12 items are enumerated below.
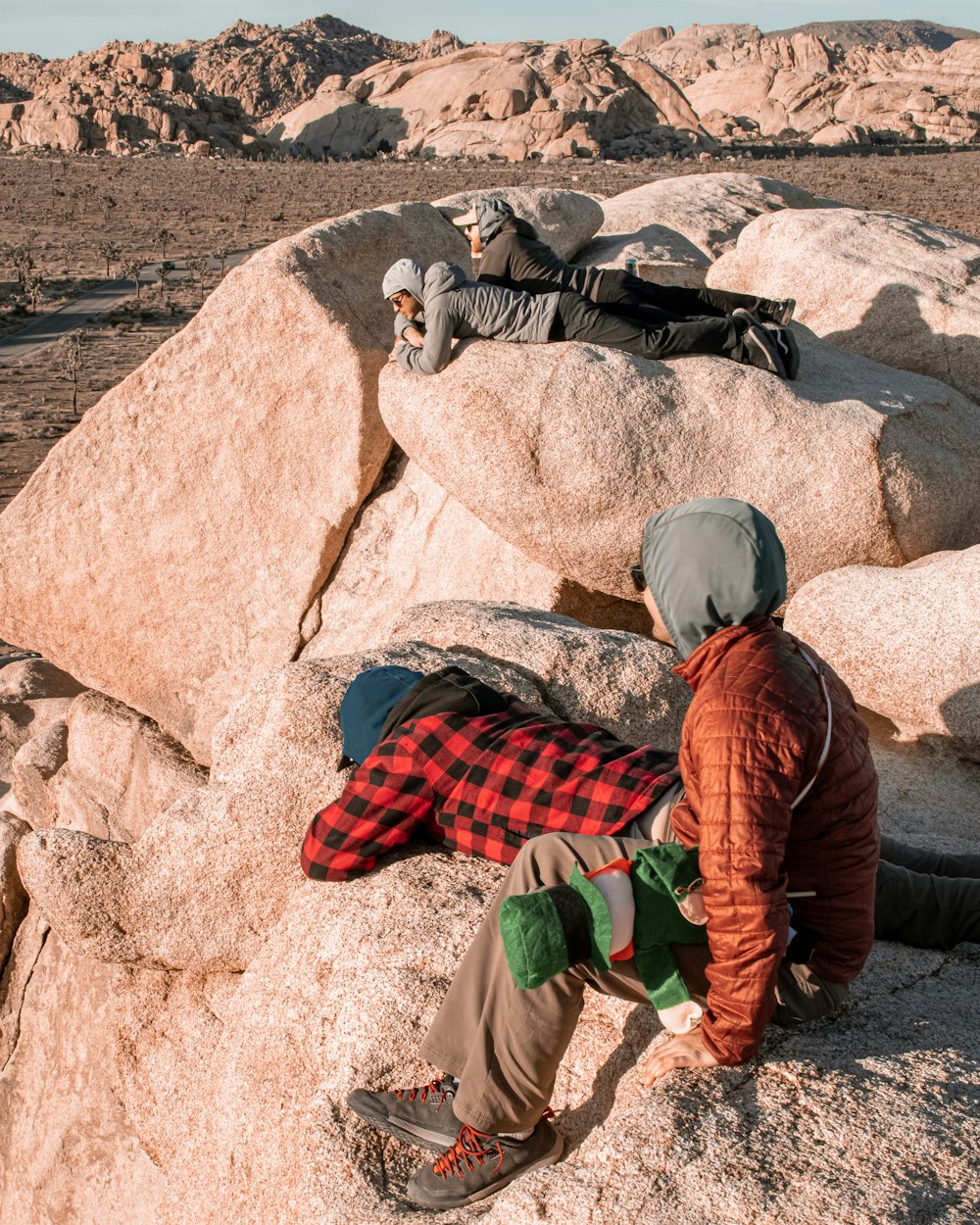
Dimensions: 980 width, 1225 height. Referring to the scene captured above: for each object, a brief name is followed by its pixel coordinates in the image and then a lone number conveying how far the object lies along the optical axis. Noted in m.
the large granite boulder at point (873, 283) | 7.95
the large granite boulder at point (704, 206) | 9.95
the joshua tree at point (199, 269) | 27.55
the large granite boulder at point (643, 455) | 6.19
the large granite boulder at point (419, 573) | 6.81
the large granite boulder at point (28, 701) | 8.17
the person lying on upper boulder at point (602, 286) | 6.97
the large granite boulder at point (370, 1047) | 2.42
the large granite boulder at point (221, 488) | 7.14
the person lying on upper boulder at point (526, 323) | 6.52
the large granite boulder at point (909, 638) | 5.18
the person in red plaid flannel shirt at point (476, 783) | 3.21
